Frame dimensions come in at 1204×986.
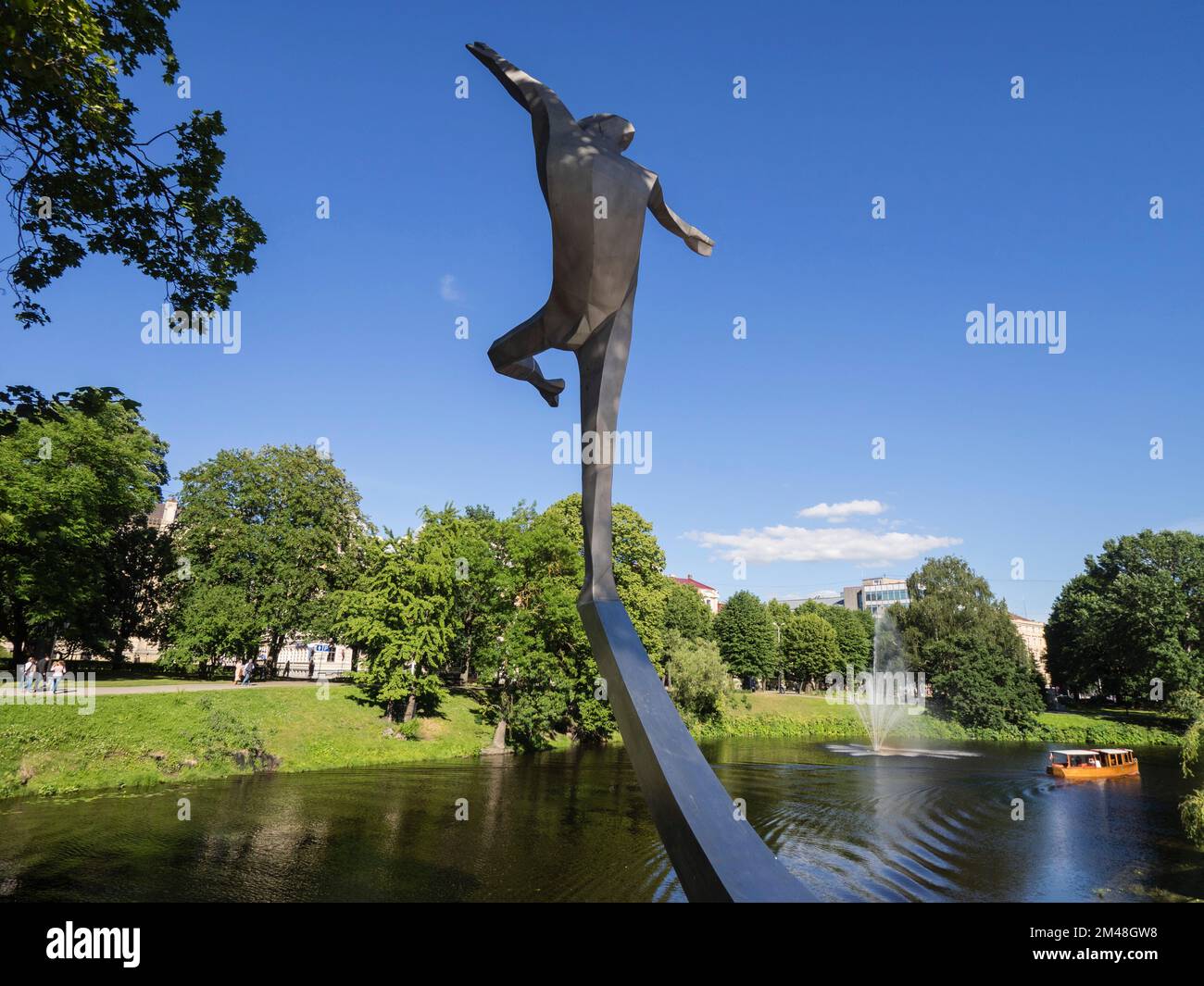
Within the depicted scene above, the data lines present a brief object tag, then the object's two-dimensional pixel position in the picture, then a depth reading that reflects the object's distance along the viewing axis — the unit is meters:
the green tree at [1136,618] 45.81
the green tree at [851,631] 73.94
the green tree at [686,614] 54.44
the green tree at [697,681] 41.88
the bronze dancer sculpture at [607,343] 5.96
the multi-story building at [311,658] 46.66
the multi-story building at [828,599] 160.50
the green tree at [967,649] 46.78
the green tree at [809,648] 66.75
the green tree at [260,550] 32.53
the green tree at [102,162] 7.27
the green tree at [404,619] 31.17
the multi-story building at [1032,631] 128.38
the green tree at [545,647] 31.64
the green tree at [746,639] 60.97
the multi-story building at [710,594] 117.71
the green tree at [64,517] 24.66
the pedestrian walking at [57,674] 24.05
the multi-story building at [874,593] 128.62
